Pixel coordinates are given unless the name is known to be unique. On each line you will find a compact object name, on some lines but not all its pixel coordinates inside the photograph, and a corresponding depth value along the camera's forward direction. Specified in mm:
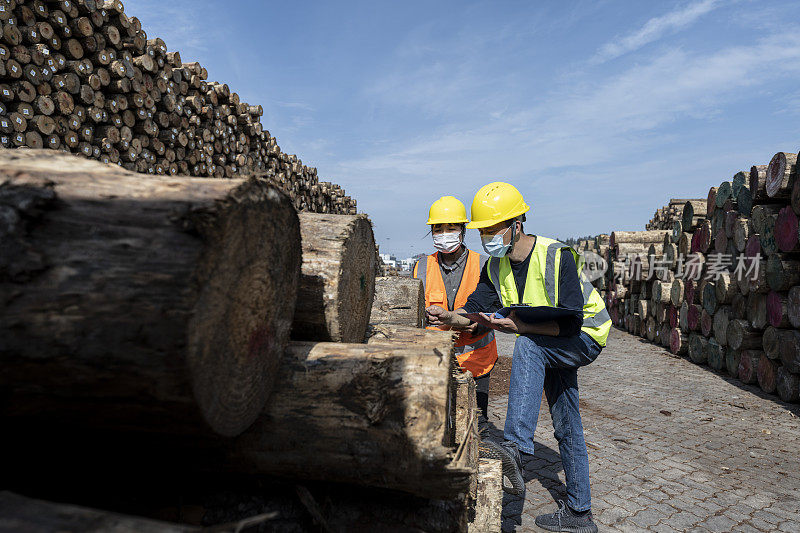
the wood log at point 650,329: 11594
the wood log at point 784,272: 6480
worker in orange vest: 4480
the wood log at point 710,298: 8570
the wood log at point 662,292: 10820
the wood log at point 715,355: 8242
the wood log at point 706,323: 8789
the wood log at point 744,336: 7363
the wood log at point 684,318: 9750
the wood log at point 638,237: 14078
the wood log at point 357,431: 1582
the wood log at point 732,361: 7773
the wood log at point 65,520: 960
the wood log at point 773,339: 6551
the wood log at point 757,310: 7051
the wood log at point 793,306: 6275
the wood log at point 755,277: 6984
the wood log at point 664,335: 10750
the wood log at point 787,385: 6324
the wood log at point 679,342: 9828
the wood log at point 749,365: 7328
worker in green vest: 3152
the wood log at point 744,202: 7677
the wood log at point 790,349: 6266
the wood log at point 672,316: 10452
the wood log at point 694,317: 9297
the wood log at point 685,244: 10117
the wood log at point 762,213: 7039
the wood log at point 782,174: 6554
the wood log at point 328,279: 2082
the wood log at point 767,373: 6836
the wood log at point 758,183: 7215
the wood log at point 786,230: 6352
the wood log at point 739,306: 7652
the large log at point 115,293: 1112
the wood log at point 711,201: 9195
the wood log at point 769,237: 6852
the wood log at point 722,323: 8117
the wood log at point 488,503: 2510
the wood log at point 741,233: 7762
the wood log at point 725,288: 7922
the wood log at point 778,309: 6547
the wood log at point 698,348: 8961
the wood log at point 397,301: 3756
